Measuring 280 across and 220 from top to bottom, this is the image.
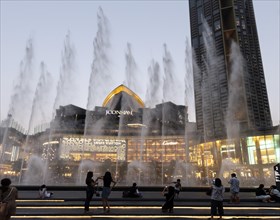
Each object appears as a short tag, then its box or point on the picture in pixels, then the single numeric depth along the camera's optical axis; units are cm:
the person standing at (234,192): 1026
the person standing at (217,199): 723
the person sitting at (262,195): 1051
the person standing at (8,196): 468
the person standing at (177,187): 1128
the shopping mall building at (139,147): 5109
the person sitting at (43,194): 1052
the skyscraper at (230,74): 7925
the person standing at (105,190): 804
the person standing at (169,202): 832
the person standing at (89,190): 795
